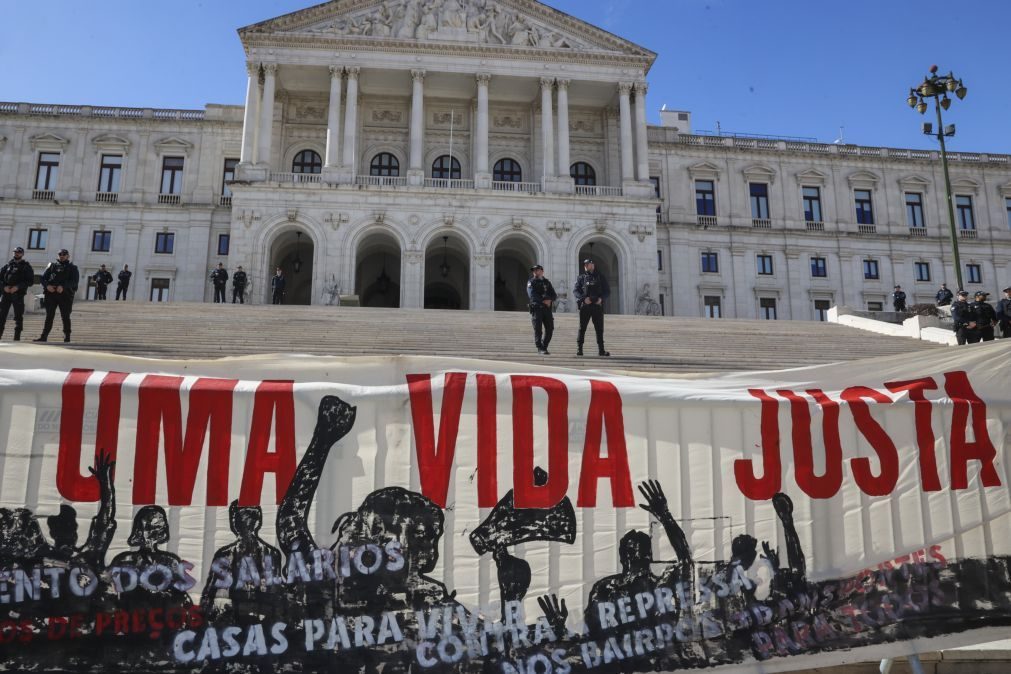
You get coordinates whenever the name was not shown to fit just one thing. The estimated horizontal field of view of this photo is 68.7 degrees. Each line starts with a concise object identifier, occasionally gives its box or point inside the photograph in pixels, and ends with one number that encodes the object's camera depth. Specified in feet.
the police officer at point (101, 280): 93.68
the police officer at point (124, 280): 99.81
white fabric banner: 14.34
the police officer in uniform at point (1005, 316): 44.73
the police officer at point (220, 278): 92.58
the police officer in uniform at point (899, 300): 96.64
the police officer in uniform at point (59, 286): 39.01
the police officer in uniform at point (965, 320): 43.52
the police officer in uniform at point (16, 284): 38.40
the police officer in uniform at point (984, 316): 43.32
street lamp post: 63.98
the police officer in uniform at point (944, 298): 85.15
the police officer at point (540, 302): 41.19
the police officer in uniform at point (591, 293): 39.55
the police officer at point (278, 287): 91.81
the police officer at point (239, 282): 92.99
